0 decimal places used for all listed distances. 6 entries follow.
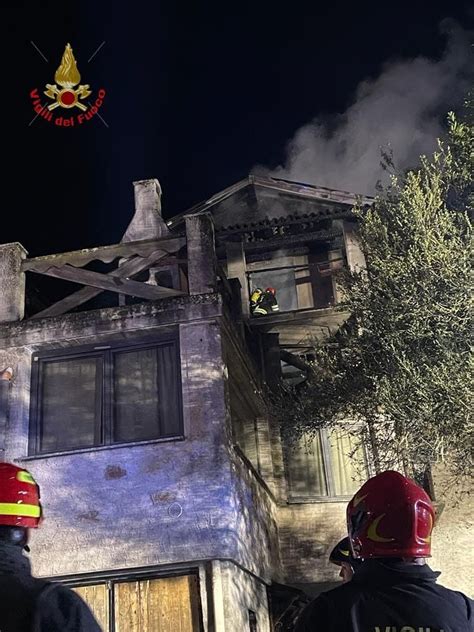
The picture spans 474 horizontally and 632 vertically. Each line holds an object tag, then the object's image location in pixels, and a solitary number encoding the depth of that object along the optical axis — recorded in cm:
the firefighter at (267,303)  1798
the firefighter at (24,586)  265
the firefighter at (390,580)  290
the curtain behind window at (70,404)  1155
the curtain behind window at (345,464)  1559
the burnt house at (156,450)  1024
